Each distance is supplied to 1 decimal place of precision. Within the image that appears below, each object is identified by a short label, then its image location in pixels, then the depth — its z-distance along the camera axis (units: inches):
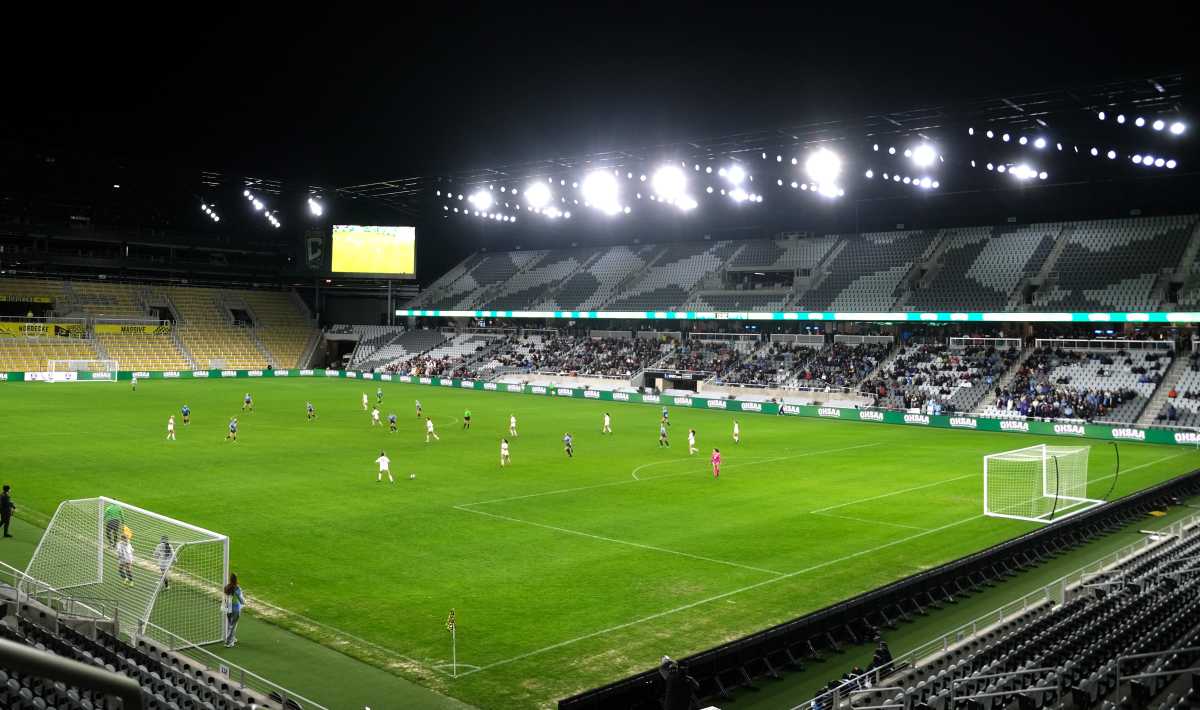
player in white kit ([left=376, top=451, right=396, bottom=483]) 1186.6
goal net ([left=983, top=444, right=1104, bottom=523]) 1063.6
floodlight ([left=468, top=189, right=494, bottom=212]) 2903.5
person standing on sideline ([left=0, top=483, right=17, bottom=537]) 861.8
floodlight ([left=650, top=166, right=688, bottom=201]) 2434.1
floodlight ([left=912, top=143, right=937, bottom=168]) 2002.6
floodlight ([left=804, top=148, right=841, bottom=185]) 2190.0
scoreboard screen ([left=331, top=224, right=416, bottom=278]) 3481.8
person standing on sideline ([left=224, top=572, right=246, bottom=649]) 602.2
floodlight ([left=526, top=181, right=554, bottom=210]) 2728.8
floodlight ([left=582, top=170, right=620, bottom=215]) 2501.2
